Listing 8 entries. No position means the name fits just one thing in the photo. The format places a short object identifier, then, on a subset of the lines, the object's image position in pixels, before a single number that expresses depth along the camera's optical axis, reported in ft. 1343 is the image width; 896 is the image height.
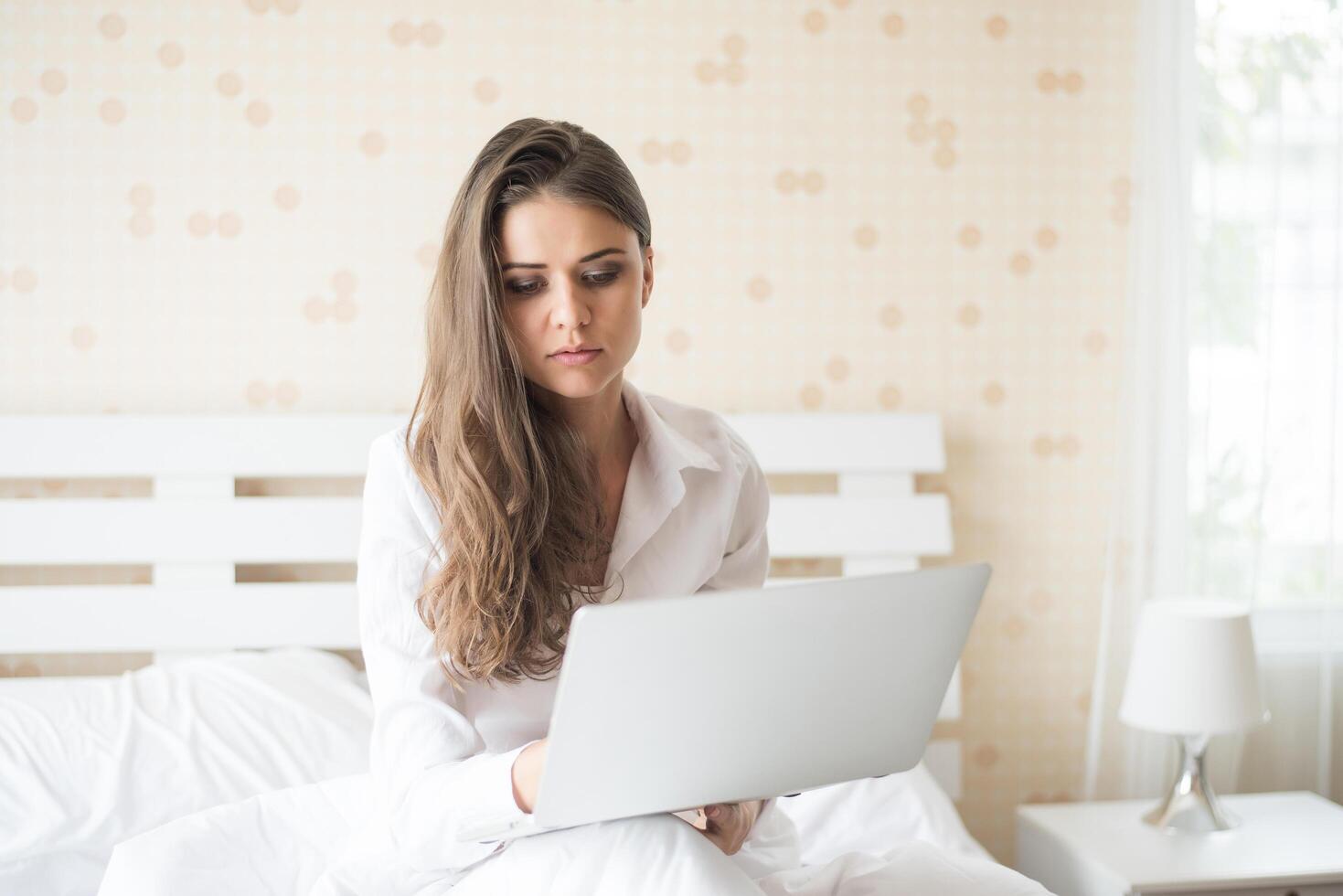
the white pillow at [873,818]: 5.37
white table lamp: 6.03
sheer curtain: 6.92
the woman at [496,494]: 3.44
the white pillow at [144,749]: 4.99
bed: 5.25
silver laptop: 2.53
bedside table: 5.69
